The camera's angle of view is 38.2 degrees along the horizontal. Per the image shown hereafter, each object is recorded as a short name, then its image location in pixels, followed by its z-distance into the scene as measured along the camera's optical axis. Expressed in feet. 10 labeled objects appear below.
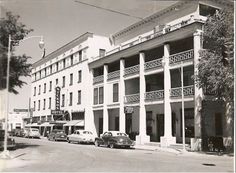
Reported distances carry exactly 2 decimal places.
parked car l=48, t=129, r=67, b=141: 137.28
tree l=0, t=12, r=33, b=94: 69.62
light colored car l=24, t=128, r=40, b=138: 156.20
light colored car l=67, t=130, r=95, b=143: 117.80
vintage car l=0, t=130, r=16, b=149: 76.02
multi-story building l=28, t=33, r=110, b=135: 146.51
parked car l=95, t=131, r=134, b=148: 94.22
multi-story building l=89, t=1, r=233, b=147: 93.45
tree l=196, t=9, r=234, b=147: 69.77
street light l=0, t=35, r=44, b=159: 56.65
